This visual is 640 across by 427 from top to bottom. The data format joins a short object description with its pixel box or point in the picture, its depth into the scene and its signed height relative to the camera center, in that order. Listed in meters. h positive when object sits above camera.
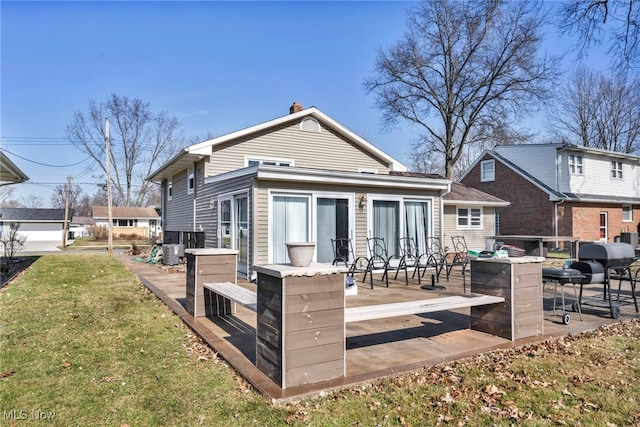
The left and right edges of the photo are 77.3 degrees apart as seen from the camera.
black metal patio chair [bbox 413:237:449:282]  11.41 -0.63
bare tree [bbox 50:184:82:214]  57.66 +4.71
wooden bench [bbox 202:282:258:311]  4.30 -0.81
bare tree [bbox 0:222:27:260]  12.89 -0.42
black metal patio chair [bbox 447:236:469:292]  8.71 -0.89
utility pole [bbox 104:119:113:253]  21.59 +3.49
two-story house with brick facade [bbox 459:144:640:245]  20.34 +1.98
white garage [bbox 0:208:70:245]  35.50 +0.42
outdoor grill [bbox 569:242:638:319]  5.68 -0.54
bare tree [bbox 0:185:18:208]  44.00 +4.09
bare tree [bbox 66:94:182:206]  36.22 +8.54
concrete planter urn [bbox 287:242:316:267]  3.49 -0.23
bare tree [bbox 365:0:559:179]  23.78 +9.50
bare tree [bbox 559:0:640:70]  9.87 +5.01
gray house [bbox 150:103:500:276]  9.41 +0.90
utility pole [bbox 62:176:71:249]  28.86 +1.85
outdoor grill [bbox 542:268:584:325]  5.30 -0.68
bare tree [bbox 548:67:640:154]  30.60 +8.92
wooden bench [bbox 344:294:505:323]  3.82 -0.85
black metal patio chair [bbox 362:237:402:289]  10.60 -0.69
